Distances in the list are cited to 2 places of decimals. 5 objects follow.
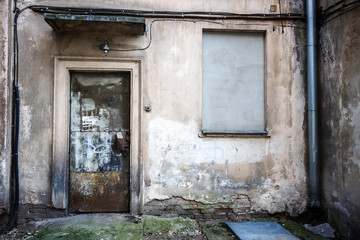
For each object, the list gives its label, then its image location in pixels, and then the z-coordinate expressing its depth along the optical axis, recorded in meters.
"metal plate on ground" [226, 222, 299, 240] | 3.86
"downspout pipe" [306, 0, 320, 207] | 4.59
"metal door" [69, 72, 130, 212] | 4.62
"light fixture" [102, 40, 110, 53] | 4.41
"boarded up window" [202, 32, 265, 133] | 4.77
